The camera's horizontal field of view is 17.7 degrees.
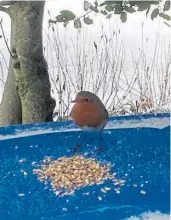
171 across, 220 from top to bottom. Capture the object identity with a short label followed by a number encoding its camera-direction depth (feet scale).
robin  5.23
